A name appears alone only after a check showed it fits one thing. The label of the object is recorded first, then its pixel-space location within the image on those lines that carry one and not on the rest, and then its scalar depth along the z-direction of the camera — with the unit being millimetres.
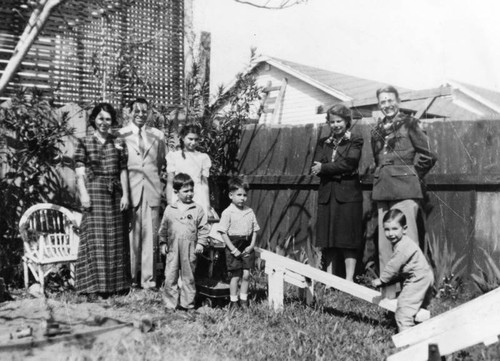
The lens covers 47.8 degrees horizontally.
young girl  5859
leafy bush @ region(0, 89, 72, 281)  6191
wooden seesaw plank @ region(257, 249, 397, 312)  4316
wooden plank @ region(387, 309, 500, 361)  3000
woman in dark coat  5695
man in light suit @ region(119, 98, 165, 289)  5918
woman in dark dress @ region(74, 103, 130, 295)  5586
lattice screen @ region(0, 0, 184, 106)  7238
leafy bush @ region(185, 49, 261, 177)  7328
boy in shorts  5094
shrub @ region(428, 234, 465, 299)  5547
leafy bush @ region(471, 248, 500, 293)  5379
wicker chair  5668
